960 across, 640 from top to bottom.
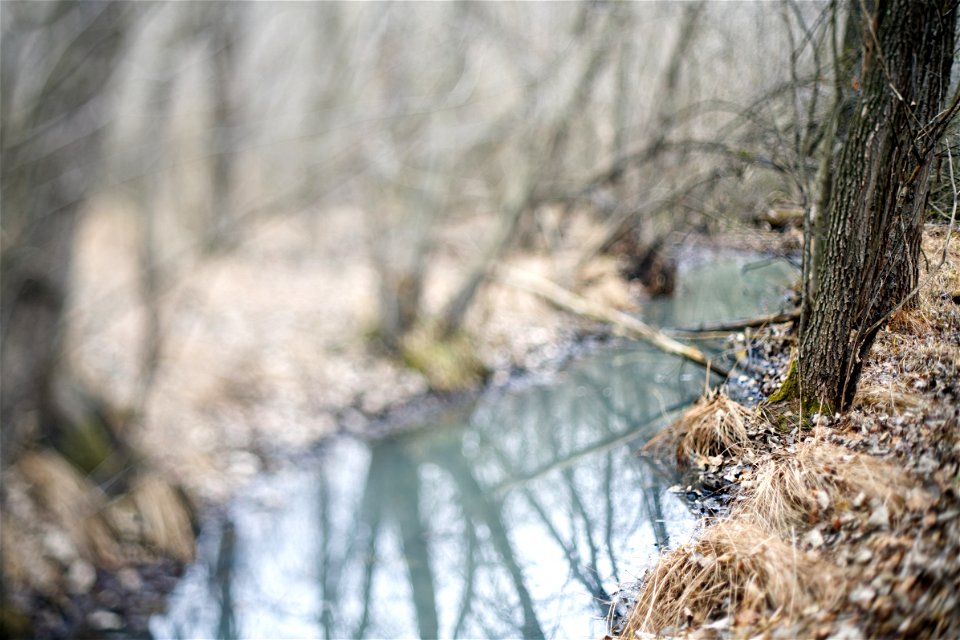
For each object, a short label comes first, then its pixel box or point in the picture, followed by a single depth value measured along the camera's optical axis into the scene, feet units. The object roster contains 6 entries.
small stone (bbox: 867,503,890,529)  9.14
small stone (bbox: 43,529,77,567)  20.72
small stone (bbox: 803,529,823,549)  9.78
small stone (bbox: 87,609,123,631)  19.38
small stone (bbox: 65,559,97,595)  20.29
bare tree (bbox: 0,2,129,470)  16.74
